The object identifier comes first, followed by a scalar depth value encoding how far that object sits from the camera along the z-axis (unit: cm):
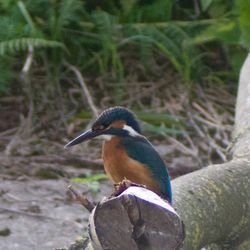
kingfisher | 718
